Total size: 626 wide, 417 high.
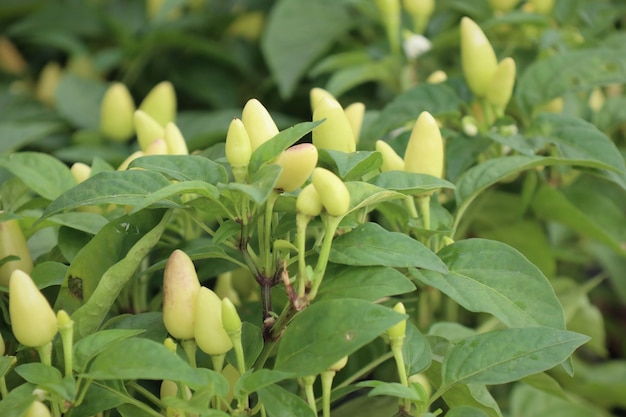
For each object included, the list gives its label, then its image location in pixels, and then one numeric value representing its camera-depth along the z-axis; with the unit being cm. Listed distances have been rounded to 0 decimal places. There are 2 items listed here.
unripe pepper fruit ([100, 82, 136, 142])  112
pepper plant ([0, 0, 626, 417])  78
